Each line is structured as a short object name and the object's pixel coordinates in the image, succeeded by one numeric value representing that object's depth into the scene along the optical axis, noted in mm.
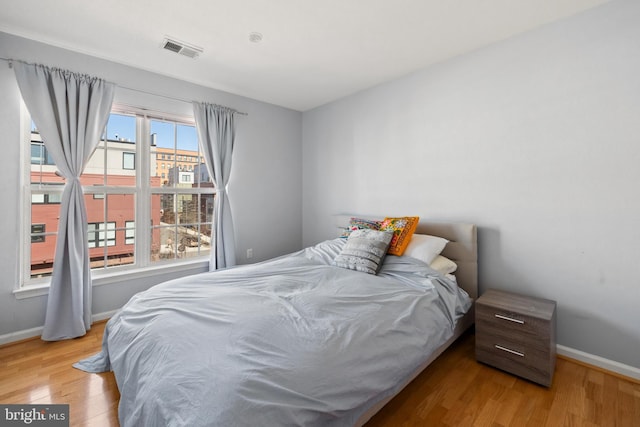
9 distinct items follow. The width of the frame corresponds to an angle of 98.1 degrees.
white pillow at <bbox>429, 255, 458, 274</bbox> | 2270
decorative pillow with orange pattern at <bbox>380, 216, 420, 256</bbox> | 2420
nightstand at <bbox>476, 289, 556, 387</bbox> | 1732
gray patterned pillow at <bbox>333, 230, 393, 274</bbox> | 2299
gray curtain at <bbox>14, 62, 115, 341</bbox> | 2320
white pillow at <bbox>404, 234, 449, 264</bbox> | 2293
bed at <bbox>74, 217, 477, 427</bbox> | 1005
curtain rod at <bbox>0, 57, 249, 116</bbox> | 2751
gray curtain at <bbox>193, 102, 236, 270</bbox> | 3211
